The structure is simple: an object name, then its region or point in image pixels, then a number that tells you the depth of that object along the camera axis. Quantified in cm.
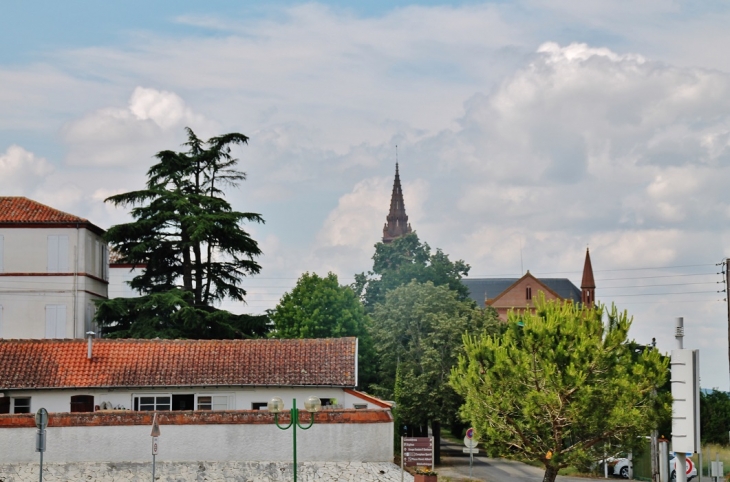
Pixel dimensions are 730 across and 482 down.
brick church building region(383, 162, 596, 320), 13412
